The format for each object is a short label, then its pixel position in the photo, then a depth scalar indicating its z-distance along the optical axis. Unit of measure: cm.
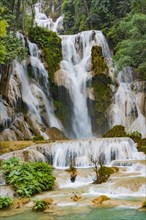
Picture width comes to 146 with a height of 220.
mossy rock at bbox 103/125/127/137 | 2381
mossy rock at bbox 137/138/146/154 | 2012
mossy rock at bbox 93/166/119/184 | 1410
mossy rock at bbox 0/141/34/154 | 1897
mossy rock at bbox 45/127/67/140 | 2489
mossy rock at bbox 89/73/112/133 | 2948
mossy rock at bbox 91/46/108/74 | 3064
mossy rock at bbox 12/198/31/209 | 1139
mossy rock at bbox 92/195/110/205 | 1104
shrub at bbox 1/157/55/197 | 1303
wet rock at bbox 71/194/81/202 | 1155
